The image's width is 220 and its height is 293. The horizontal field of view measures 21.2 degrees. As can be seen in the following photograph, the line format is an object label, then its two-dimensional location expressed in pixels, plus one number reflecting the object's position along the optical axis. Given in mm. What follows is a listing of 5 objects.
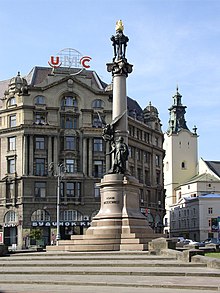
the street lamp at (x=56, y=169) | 76281
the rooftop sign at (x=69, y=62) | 84062
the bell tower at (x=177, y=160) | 127438
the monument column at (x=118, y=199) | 34438
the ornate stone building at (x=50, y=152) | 78438
